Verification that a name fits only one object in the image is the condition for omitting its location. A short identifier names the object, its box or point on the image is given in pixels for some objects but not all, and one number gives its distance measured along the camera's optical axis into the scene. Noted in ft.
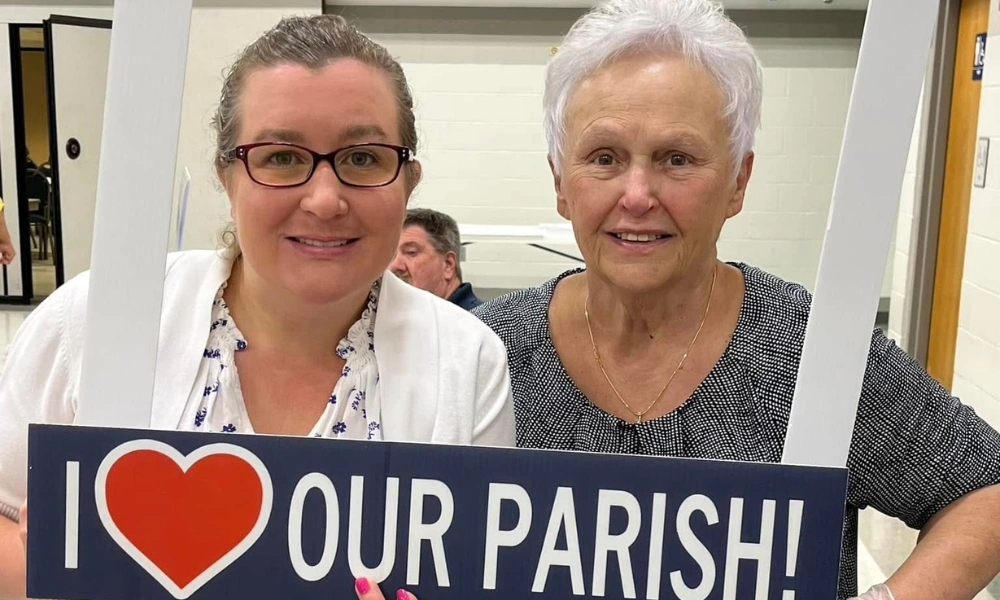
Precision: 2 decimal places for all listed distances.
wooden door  14.19
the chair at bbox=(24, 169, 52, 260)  26.43
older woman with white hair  3.61
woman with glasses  3.00
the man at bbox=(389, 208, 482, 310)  10.55
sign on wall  13.76
